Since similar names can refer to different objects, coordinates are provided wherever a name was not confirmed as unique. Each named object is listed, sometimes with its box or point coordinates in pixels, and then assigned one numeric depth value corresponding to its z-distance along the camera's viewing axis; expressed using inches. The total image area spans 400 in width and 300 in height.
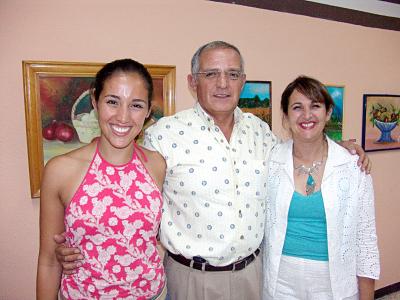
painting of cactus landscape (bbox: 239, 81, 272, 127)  95.9
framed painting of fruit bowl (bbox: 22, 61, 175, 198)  70.1
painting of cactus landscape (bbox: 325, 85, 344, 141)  113.9
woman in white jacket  59.6
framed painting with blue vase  121.3
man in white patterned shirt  58.9
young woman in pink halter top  45.2
